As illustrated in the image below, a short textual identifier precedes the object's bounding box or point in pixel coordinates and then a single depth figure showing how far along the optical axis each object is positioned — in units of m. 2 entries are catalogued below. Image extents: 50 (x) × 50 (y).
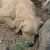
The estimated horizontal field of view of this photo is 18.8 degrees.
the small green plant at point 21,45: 2.43
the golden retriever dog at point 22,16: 2.91
